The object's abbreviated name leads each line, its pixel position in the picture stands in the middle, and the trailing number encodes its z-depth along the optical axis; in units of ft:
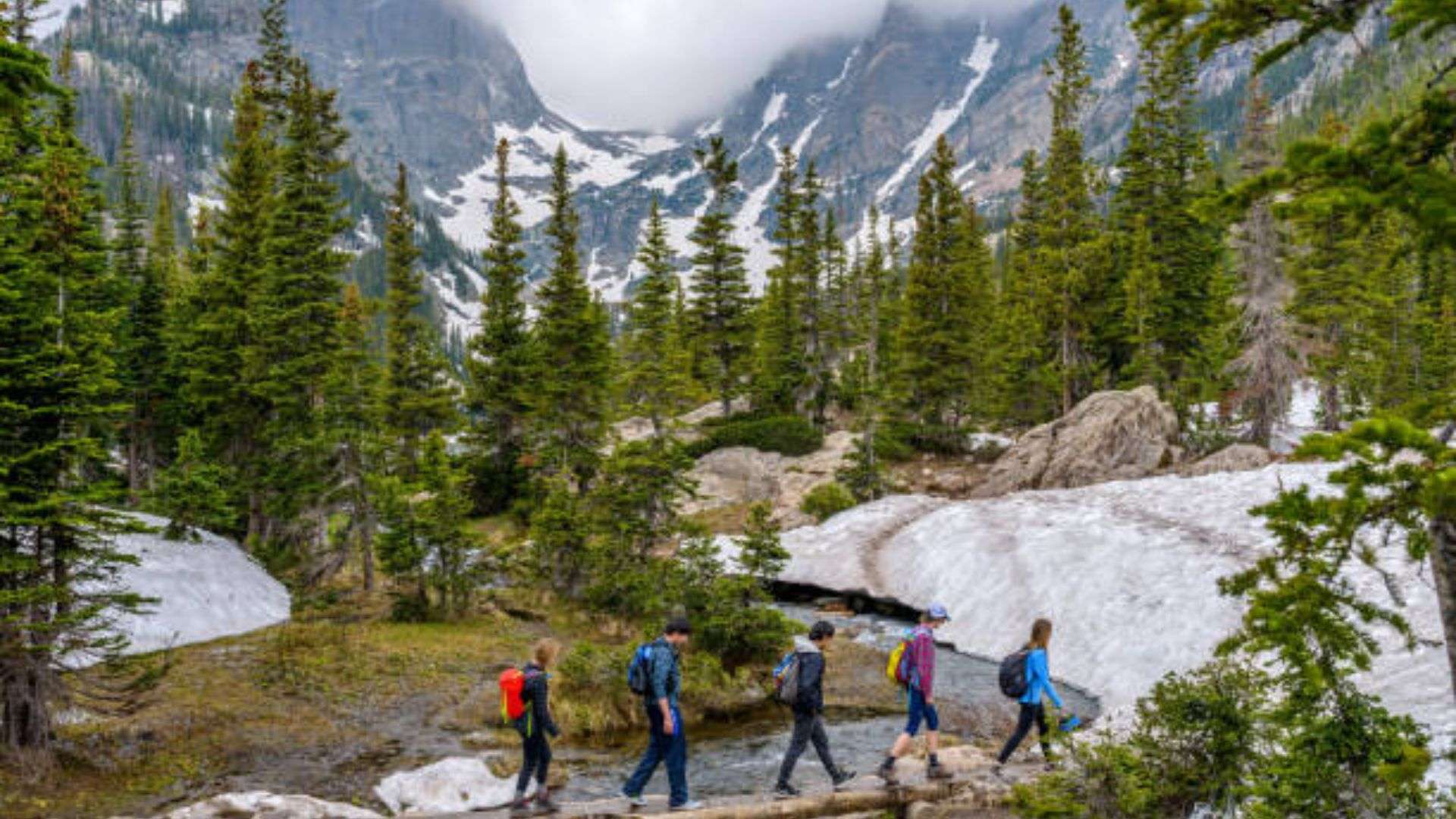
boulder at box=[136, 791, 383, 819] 33.46
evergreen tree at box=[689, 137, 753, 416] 156.35
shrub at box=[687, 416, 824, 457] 142.20
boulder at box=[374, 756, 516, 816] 41.01
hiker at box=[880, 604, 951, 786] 34.76
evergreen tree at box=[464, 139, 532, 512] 126.41
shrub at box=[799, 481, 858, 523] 107.04
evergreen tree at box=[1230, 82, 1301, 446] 104.53
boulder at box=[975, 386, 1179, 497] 101.81
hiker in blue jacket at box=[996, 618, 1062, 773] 35.47
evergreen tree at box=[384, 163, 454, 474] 136.26
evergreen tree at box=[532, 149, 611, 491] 106.73
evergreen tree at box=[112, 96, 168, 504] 104.68
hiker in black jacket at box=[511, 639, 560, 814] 32.96
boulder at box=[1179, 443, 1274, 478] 89.92
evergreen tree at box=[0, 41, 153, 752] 38.04
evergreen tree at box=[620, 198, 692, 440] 89.20
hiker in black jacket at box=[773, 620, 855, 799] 33.55
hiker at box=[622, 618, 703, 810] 31.99
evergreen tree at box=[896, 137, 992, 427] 146.30
